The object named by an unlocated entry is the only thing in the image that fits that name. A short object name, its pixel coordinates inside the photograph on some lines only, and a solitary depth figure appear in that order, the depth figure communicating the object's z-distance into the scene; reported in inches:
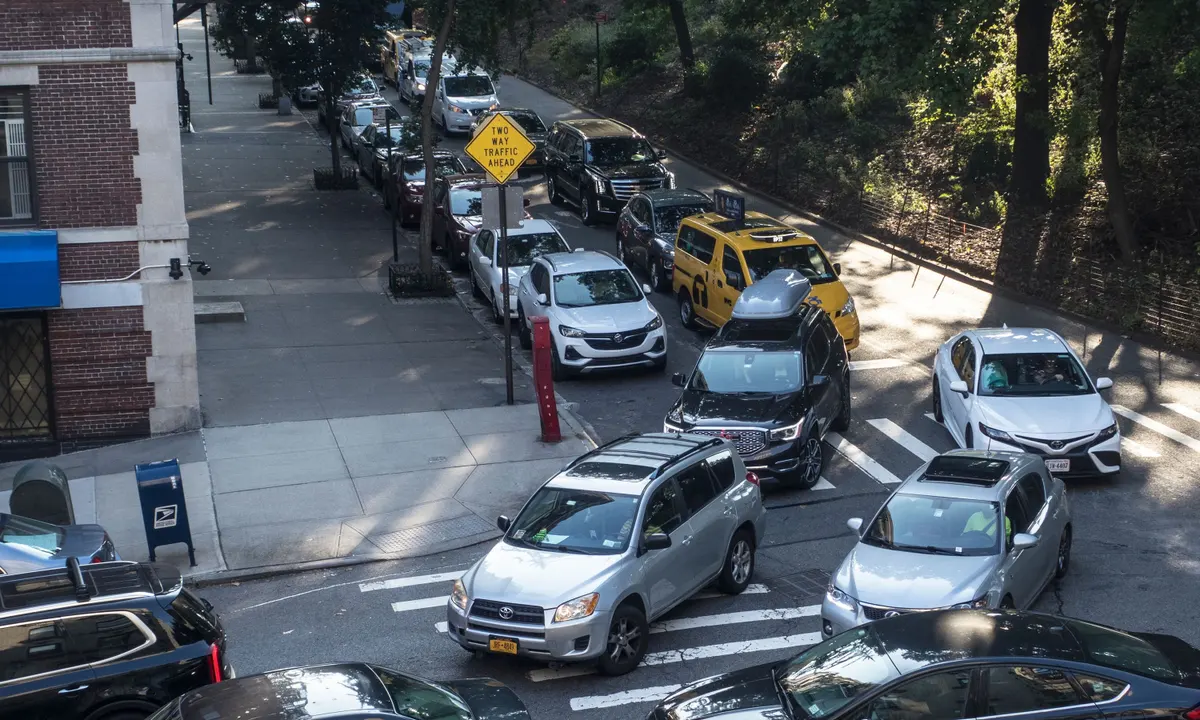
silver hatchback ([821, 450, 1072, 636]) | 431.8
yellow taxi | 830.5
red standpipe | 707.4
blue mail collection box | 549.6
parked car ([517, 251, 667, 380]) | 812.6
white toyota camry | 609.9
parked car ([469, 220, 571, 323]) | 943.7
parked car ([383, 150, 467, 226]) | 1200.2
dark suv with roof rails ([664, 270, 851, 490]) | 616.1
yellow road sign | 750.5
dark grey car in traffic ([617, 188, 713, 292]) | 995.3
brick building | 689.0
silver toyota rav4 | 425.4
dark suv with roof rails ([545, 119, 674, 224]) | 1175.0
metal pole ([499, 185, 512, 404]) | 748.0
